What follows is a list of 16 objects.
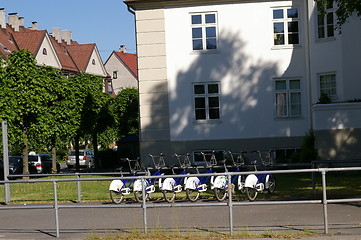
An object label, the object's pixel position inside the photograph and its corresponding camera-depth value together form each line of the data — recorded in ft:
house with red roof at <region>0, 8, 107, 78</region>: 247.70
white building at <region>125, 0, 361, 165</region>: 91.35
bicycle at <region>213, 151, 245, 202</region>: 52.75
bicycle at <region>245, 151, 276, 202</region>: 51.83
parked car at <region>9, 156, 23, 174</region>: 122.85
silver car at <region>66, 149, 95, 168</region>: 195.11
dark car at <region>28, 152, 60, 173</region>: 140.76
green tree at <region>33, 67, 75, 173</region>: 111.14
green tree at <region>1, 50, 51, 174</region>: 105.19
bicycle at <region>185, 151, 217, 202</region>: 53.21
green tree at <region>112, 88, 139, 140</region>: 182.39
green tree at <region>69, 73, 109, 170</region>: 131.34
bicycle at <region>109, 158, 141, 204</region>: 54.49
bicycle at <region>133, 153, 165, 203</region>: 54.13
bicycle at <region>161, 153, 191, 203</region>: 53.16
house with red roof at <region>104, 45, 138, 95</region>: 331.08
